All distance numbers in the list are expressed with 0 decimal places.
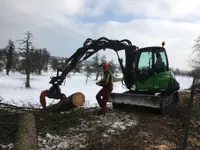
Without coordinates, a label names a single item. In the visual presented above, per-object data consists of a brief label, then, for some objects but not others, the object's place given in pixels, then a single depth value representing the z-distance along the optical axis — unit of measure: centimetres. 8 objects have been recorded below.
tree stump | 311
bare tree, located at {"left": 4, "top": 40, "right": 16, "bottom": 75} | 4440
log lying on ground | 484
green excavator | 563
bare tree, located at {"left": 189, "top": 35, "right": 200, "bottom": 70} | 2462
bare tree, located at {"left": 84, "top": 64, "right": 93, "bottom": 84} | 4445
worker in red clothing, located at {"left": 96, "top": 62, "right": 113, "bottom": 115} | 532
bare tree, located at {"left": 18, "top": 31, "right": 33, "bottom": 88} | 2603
